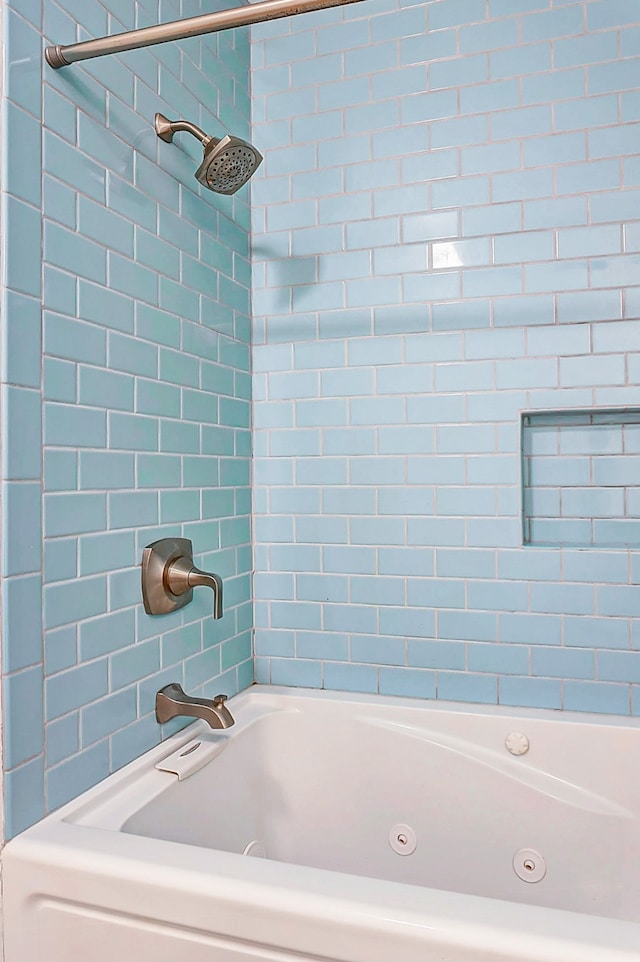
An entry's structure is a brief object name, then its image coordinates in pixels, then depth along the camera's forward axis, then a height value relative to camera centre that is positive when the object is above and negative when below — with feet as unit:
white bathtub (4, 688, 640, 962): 3.12 -2.19
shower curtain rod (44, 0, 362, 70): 3.92 +2.58
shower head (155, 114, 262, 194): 4.85 +2.29
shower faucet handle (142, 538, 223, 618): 4.92 -0.70
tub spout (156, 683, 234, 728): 4.99 -1.63
